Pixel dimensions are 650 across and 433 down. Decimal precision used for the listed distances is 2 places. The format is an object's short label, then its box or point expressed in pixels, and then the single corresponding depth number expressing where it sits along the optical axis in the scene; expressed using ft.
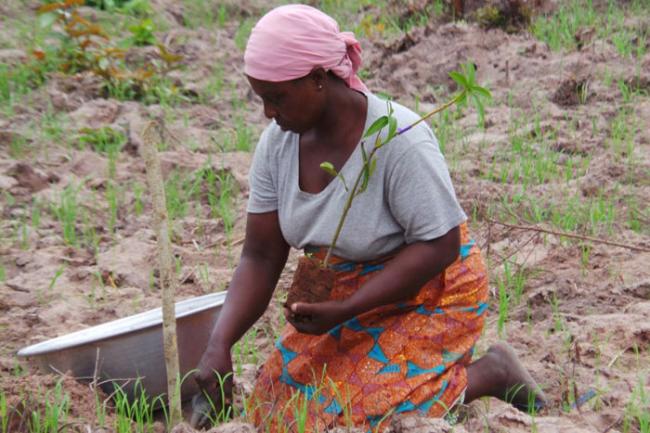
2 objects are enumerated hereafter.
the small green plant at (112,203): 27.10
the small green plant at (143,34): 42.62
